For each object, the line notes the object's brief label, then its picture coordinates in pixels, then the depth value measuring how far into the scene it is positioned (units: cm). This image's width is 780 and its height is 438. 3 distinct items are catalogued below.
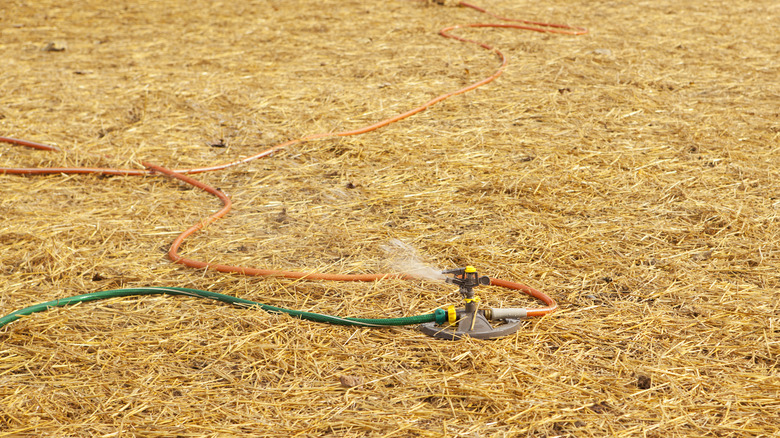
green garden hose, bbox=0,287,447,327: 267
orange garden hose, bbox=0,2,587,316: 298
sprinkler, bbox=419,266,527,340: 262
